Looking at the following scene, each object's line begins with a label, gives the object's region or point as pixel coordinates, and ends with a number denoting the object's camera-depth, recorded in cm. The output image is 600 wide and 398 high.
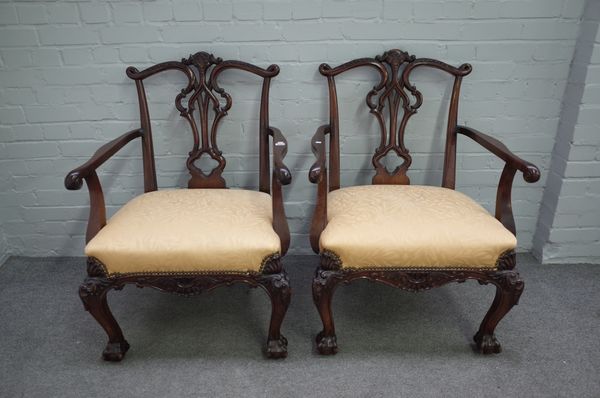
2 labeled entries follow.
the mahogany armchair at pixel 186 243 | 132
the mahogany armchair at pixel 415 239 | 134
